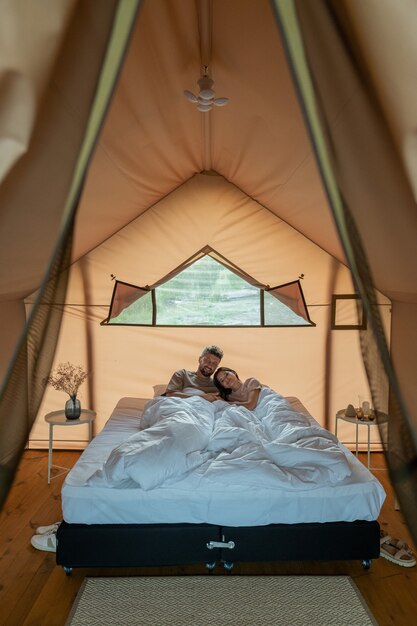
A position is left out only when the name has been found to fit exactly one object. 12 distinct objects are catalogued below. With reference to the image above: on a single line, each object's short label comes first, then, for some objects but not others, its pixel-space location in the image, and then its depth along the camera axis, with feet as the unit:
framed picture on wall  14.80
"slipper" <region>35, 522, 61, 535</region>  9.75
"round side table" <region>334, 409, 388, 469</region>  12.43
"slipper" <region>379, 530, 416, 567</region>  8.95
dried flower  13.05
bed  8.23
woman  12.98
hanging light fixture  7.21
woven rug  7.50
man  13.62
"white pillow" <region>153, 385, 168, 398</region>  13.92
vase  12.51
